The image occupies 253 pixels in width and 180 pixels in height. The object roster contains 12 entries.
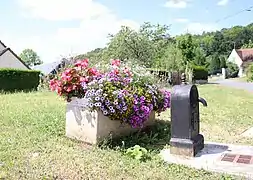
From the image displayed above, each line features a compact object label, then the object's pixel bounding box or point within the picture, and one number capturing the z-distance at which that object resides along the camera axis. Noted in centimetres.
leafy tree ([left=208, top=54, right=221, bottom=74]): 5777
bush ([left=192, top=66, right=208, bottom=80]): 3377
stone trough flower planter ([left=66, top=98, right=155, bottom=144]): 518
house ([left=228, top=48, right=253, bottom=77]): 6344
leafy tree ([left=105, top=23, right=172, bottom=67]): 3055
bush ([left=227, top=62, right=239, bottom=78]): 5517
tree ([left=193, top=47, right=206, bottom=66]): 4195
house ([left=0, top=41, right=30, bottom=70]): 2938
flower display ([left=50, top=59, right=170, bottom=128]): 510
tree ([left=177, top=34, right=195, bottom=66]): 3403
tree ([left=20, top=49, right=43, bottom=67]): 7906
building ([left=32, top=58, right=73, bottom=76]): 3984
